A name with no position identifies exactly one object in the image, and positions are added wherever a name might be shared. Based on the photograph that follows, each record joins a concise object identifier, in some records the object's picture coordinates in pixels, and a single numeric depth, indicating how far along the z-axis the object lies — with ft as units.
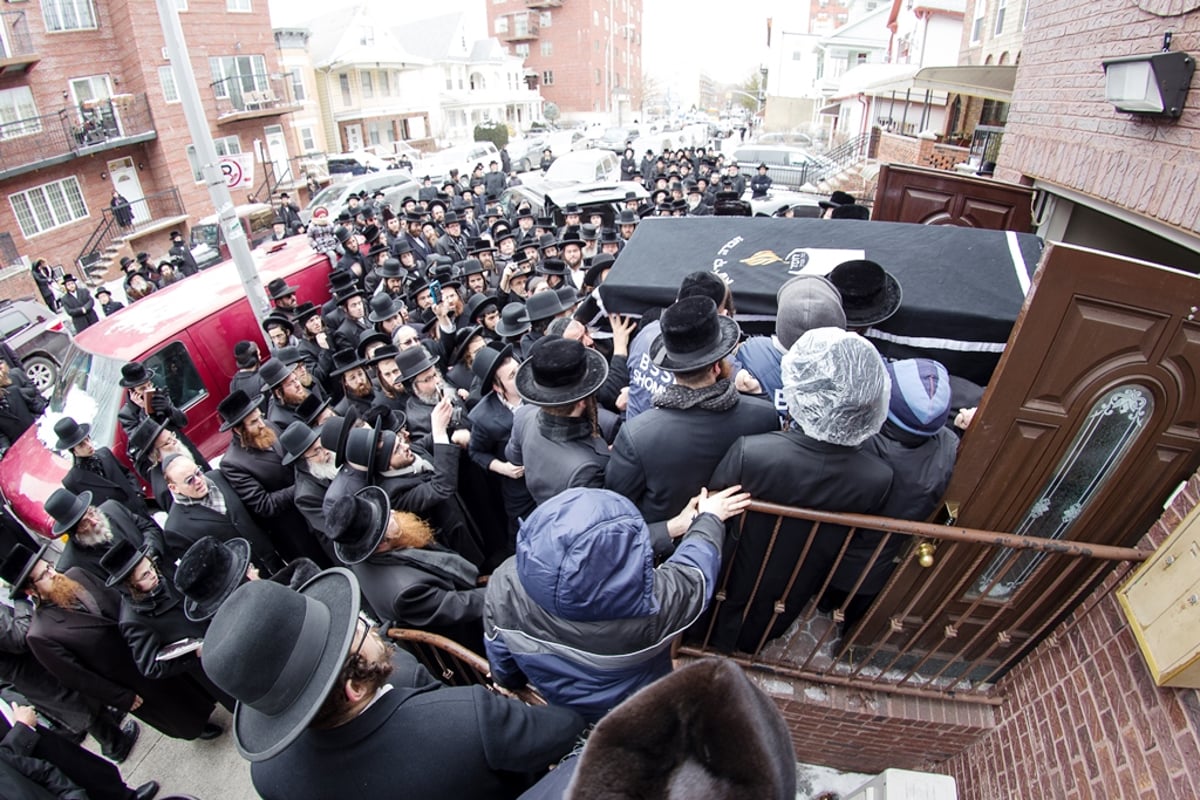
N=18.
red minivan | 17.72
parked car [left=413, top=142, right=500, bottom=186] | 77.56
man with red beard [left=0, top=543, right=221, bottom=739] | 10.24
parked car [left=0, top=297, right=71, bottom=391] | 29.55
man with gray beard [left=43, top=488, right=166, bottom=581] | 11.02
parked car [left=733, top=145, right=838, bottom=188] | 69.67
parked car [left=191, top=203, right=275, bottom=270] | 50.19
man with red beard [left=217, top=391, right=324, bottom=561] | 13.41
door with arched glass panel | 6.66
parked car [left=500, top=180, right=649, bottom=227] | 41.39
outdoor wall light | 11.30
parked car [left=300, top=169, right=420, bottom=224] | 61.00
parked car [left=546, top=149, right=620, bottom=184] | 52.95
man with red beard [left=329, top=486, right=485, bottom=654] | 8.36
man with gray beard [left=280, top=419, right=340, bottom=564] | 11.87
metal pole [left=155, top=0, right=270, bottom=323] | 18.56
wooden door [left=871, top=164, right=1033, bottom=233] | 17.04
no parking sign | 22.97
